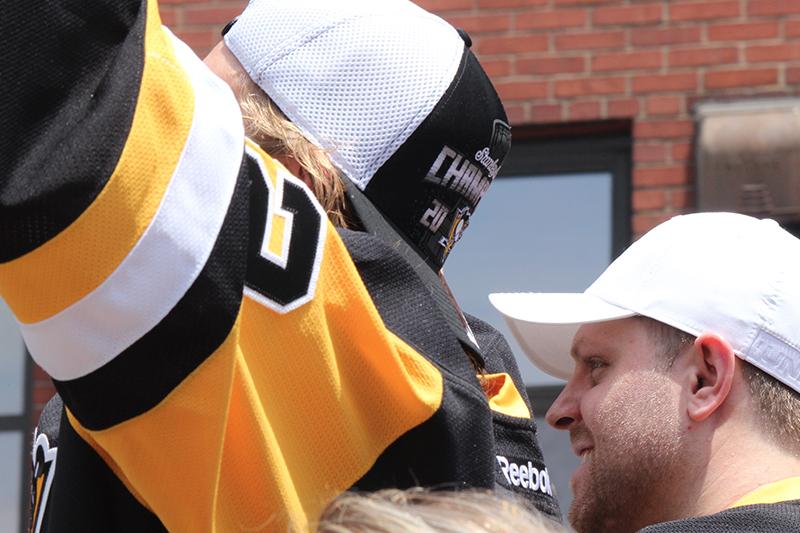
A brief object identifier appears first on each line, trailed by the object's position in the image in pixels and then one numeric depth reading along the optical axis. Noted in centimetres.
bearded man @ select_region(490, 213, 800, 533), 614
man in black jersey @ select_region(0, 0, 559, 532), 276
